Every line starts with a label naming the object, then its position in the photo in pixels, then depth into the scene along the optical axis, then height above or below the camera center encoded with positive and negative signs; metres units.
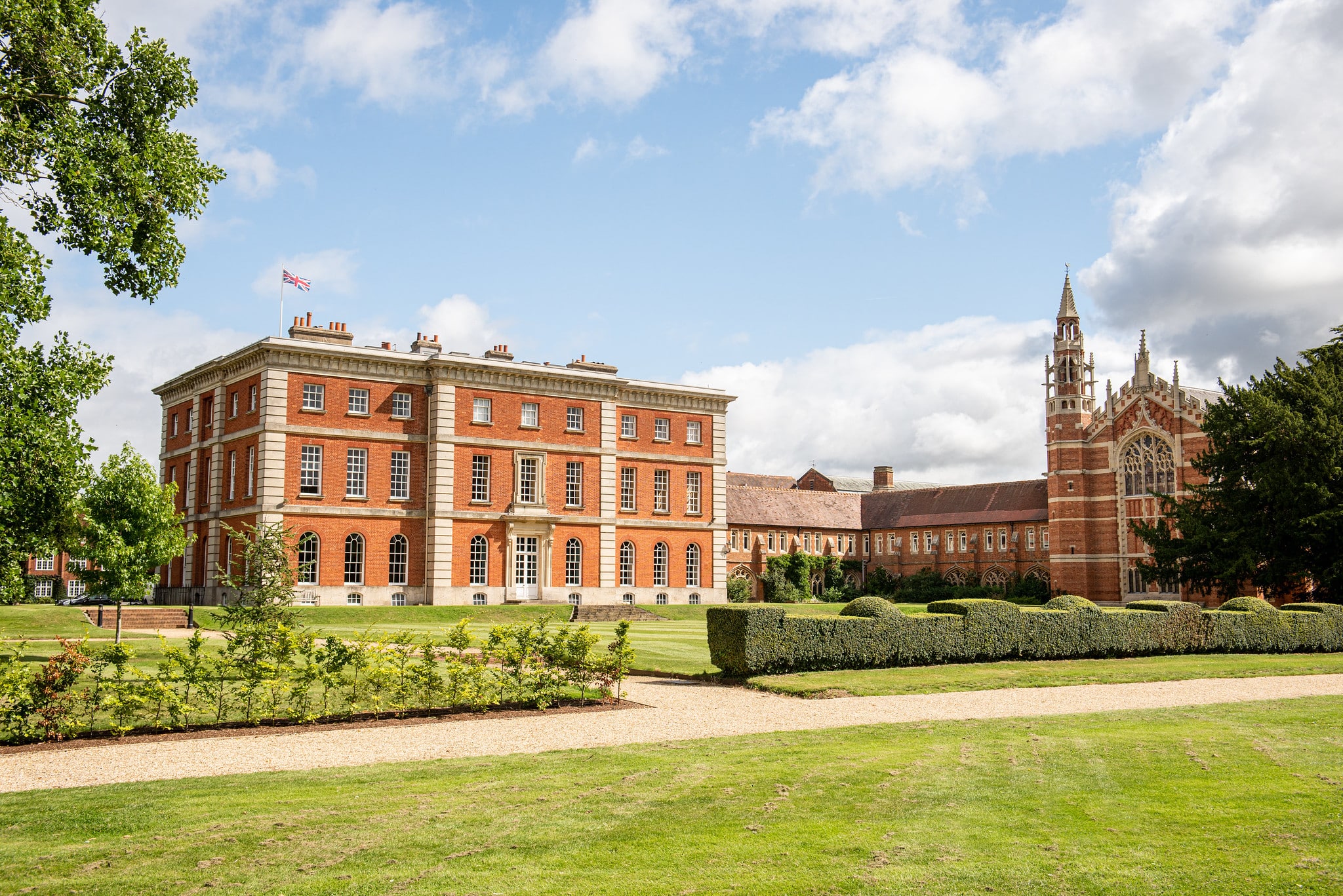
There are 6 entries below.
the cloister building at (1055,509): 64.62 +2.97
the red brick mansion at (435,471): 44.12 +3.64
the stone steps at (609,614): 45.44 -2.54
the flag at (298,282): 43.34 +10.88
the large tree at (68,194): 13.16 +4.63
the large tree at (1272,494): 37.75 +2.09
